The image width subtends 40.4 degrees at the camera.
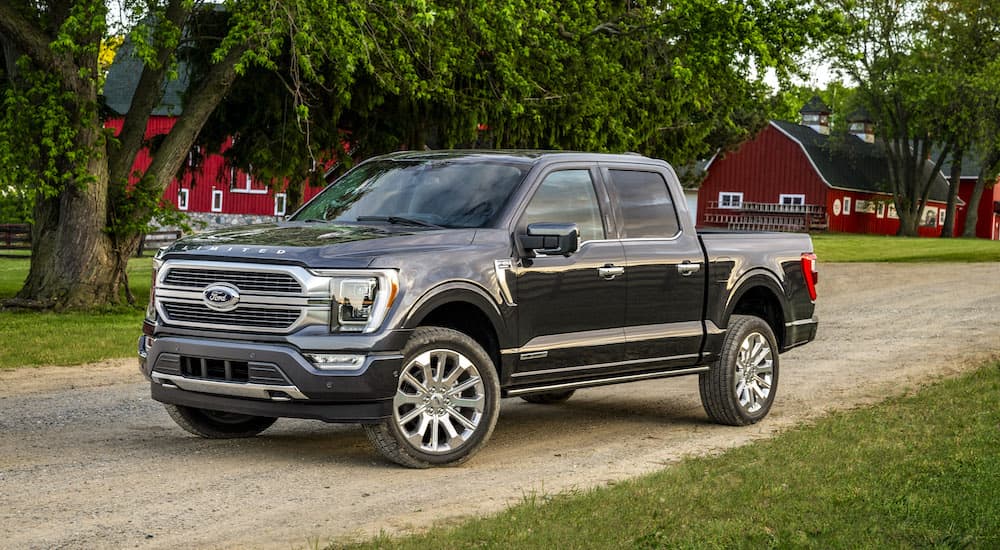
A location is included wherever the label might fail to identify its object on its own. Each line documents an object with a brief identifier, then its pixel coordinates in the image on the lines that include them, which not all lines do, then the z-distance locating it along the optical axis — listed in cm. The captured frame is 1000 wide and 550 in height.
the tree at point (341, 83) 1855
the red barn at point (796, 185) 7256
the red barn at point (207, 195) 6078
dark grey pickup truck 787
